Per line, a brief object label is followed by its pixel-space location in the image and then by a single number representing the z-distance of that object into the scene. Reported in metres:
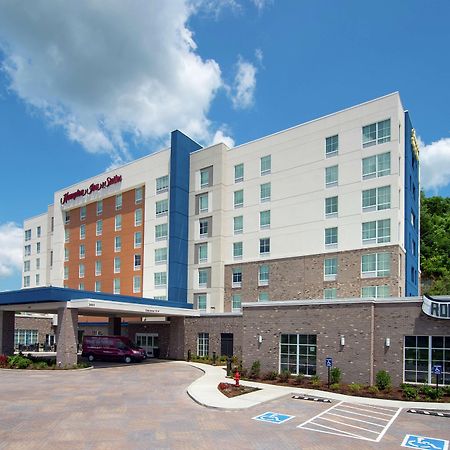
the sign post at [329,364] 23.78
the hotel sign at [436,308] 22.34
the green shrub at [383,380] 23.34
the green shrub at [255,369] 27.61
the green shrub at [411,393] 21.41
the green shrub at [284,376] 26.00
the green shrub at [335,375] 24.47
